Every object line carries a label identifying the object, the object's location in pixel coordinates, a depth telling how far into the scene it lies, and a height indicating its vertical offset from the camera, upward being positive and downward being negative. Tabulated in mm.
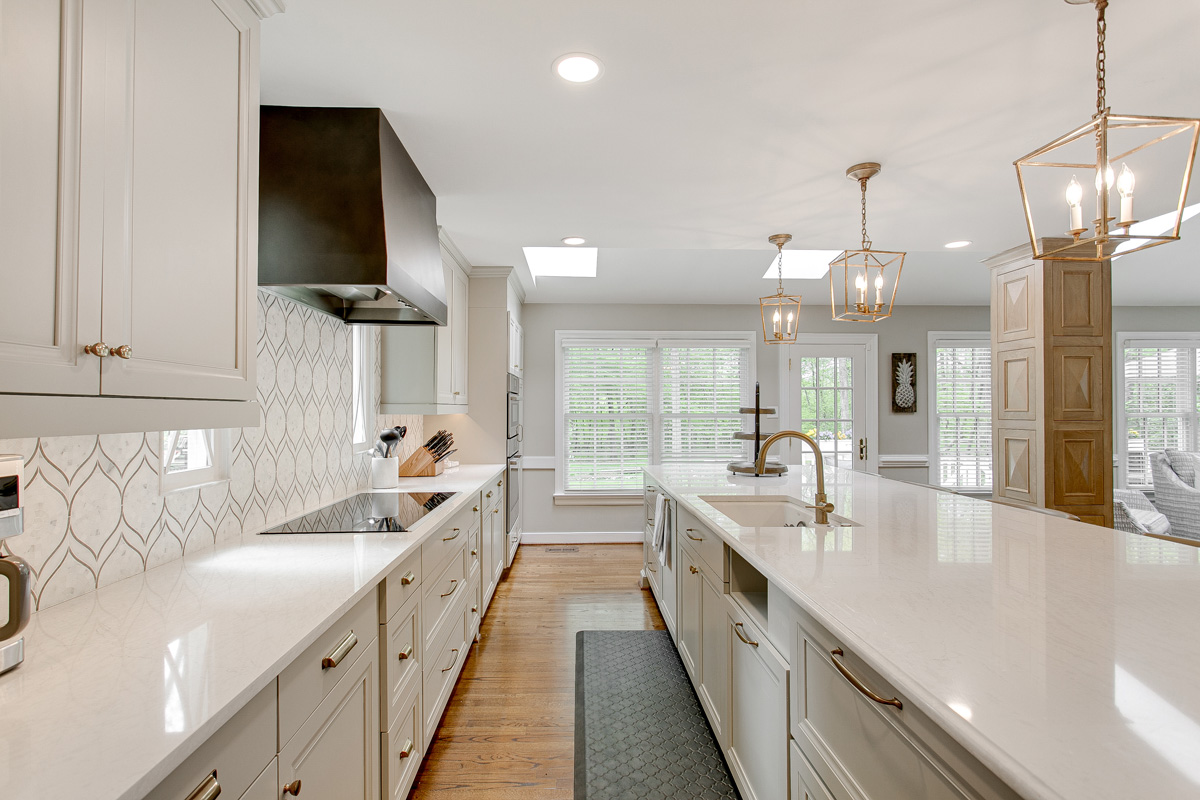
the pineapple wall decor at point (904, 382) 5938 +294
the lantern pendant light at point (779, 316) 3627 +587
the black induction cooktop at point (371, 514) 1985 -396
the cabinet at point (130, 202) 815 +355
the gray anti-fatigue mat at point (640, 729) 1988 -1266
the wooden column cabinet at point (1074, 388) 3678 +145
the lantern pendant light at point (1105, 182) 1363 +1067
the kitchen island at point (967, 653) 688 -379
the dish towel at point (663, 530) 2975 -620
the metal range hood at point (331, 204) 1889 +687
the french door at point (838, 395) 5910 +163
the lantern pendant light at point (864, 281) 2551 +624
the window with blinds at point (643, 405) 5746 +61
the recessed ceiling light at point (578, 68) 1740 +1043
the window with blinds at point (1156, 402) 5973 +93
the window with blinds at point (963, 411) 5996 +1
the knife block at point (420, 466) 3500 -327
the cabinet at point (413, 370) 3438 +242
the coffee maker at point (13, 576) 872 -247
